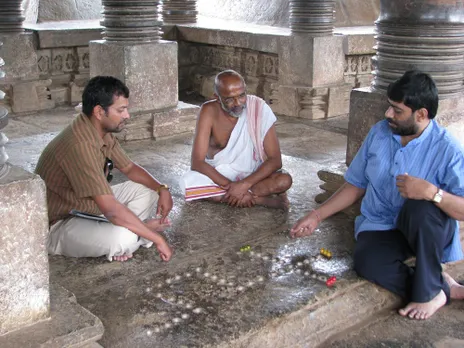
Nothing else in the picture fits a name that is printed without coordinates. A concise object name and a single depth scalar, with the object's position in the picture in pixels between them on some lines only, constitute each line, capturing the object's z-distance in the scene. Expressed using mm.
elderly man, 4625
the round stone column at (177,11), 10461
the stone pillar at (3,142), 2535
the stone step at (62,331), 2510
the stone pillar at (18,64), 8180
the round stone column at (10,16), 8148
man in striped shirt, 3375
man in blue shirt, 3266
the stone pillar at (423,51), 3924
